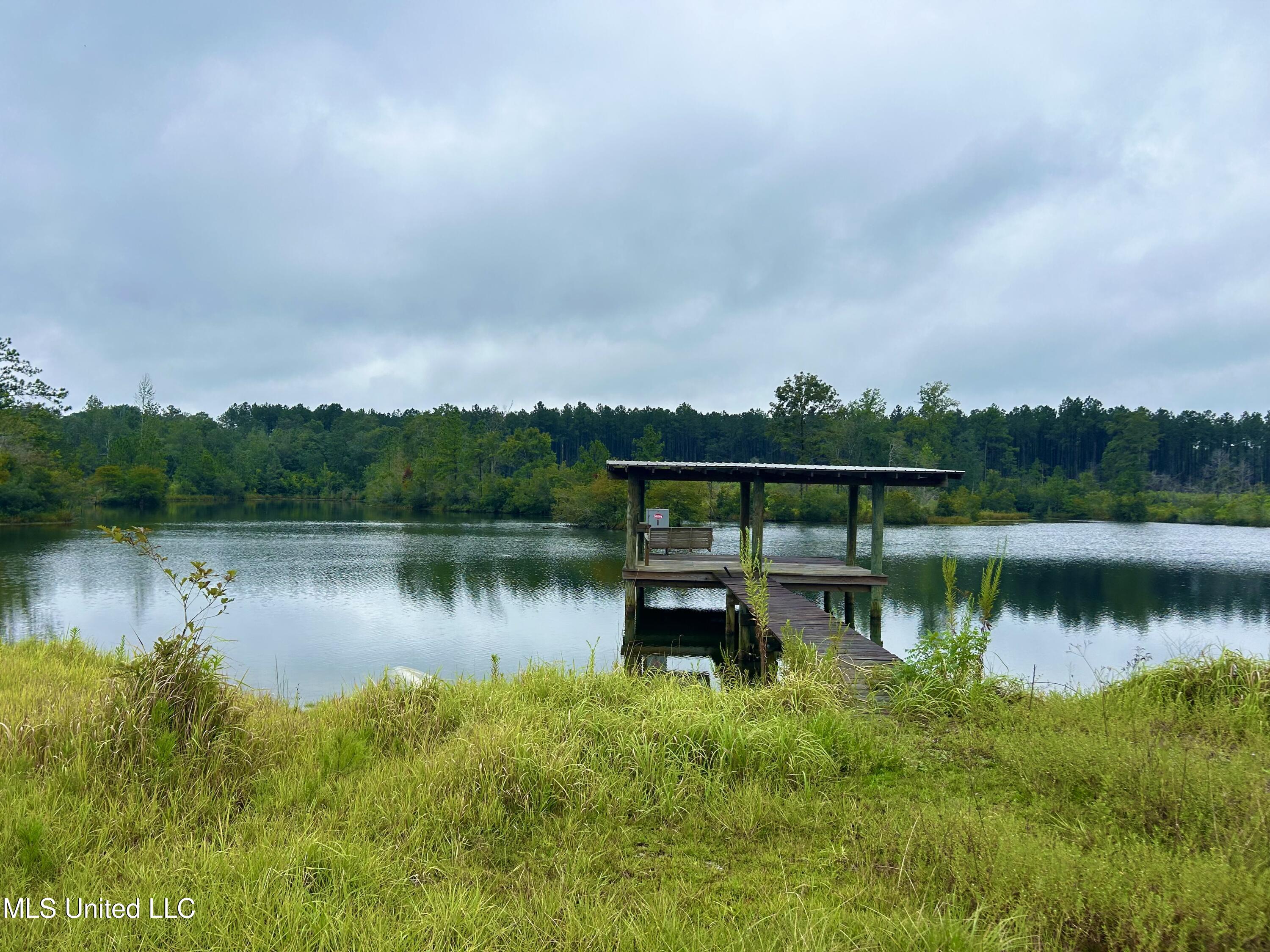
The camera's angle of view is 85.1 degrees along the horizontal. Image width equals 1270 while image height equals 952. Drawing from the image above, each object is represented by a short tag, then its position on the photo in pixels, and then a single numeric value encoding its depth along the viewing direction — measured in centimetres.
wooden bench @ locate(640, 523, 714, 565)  1535
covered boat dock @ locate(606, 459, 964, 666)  1246
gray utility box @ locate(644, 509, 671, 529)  1866
